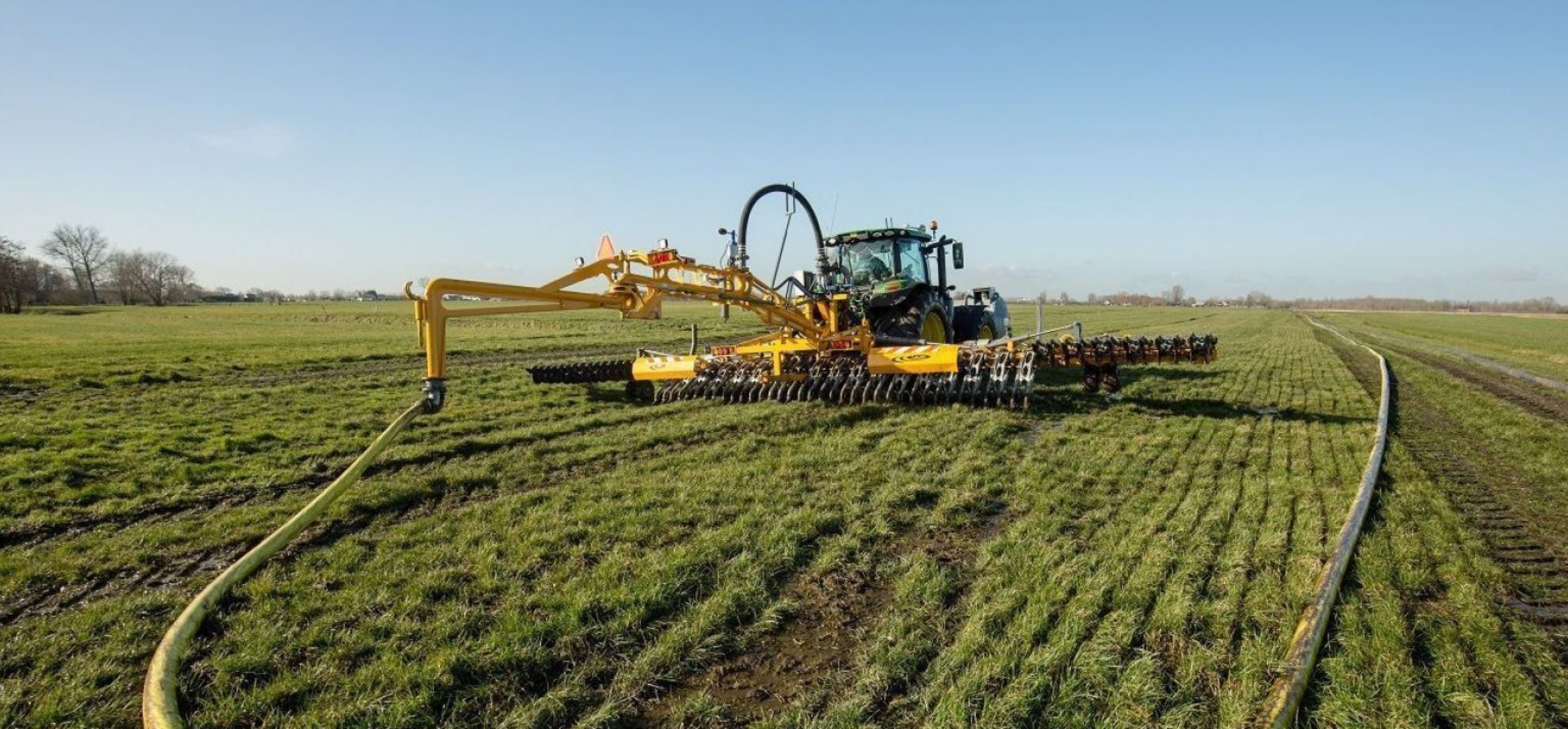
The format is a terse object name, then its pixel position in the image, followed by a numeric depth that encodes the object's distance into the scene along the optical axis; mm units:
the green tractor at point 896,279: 11219
